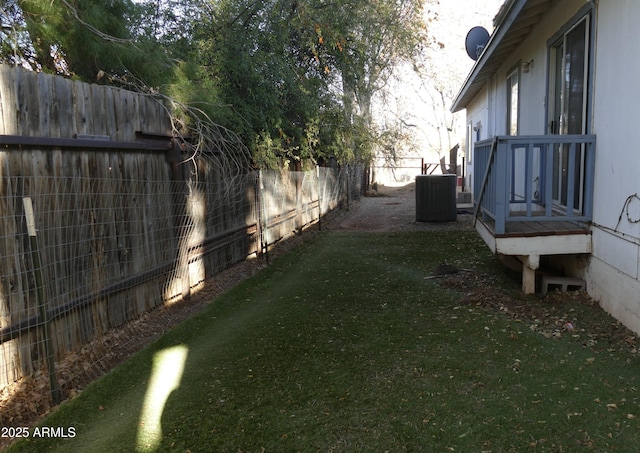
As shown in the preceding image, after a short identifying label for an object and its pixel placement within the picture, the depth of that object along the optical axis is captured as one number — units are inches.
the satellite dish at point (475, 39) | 452.8
